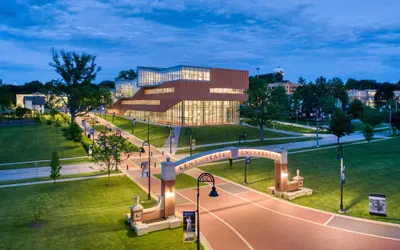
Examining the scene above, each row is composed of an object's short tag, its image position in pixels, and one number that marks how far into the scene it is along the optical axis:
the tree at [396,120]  59.50
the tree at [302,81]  120.62
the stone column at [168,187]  18.91
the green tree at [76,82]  67.94
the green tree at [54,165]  25.95
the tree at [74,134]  46.28
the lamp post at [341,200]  20.42
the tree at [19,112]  86.94
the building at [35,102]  117.12
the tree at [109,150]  27.77
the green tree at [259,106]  54.38
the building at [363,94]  156.62
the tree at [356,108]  95.12
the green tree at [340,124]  48.84
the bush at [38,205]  17.36
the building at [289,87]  179.52
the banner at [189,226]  14.66
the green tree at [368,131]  48.22
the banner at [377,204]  19.00
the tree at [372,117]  66.94
